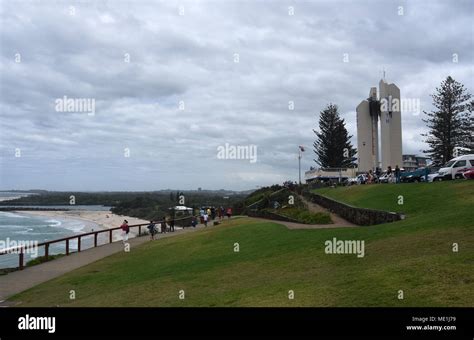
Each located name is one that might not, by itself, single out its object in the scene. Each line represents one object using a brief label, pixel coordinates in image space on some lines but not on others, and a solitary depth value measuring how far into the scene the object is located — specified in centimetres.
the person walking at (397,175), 3285
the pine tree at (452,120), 5094
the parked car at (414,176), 3088
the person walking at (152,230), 2846
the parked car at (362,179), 4104
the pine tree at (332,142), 7169
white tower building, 5397
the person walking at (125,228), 2269
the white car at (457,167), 2689
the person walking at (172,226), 3503
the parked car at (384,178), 3807
